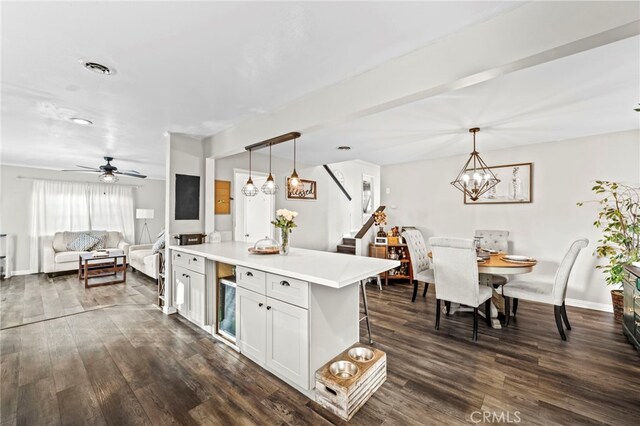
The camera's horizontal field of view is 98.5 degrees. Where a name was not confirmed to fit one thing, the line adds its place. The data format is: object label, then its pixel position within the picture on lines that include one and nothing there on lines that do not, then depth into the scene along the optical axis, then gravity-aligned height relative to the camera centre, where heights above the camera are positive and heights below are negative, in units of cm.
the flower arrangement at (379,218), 545 -11
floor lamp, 722 -8
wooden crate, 175 -117
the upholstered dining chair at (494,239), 428 -41
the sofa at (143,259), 524 -98
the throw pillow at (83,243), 622 -74
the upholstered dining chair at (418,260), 378 -70
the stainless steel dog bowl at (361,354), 210 -109
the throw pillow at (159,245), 499 -63
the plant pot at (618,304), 333 -110
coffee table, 525 -114
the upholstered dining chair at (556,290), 278 -82
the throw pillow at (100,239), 652 -68
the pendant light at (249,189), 333 +27
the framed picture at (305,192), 518 +39
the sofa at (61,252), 575 -91
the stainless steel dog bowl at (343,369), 191 -111
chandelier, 445 +54
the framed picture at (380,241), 528 -55
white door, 441 -1
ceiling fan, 517 +73
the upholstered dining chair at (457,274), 284 -65
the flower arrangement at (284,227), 278 -15
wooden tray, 280 -40
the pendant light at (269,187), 307 +28
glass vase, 278 -31
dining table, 294 -61
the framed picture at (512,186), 431 +44
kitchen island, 191 -74
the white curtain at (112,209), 692 +5
